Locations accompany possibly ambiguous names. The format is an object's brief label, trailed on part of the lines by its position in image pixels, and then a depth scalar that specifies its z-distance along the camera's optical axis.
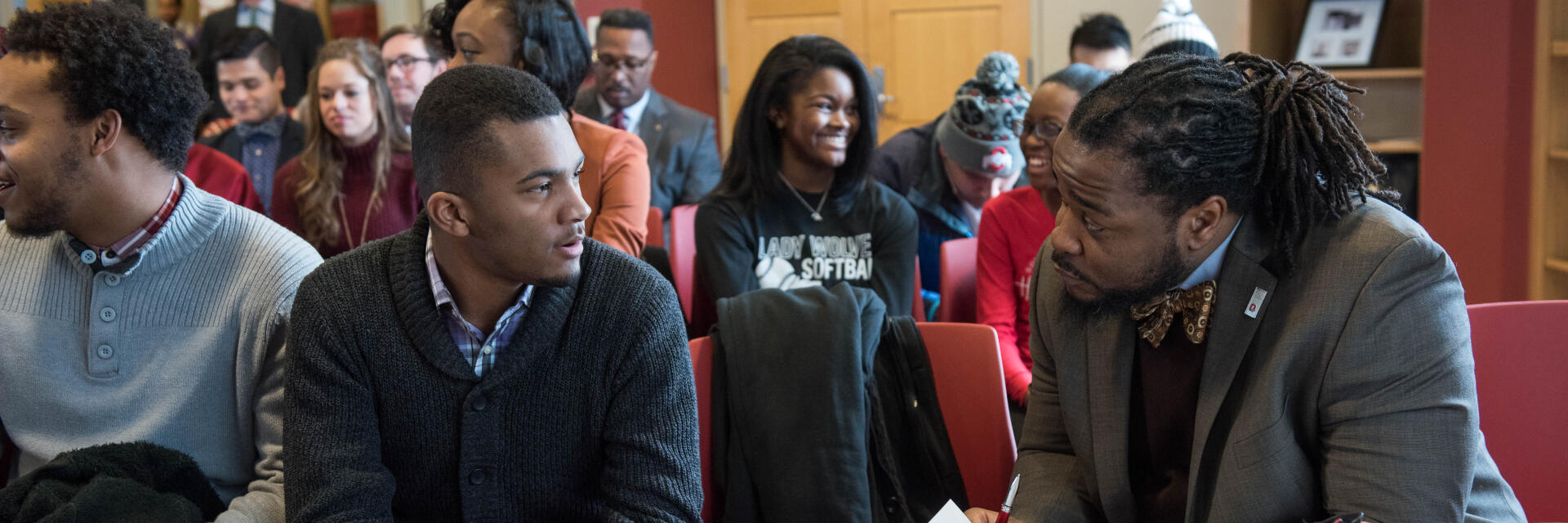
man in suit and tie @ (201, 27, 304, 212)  4.23
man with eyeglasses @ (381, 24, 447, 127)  4.19
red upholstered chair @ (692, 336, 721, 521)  1.86
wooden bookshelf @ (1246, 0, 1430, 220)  4.49
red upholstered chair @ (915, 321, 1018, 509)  1.86
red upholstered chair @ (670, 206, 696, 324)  2.95
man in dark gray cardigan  1.45
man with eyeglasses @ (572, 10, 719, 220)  4.31
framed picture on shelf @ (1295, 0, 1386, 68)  4.57
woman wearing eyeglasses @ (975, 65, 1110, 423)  2.46
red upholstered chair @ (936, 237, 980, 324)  2.69
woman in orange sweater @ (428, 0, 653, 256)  2.59
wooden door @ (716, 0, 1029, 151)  6.50
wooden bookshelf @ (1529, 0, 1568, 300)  3.55
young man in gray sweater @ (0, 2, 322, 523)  1.62
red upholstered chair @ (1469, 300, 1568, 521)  1.73
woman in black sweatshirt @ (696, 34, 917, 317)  2.69
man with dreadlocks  1.23
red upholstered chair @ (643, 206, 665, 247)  3.35
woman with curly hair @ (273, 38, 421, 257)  3.05
